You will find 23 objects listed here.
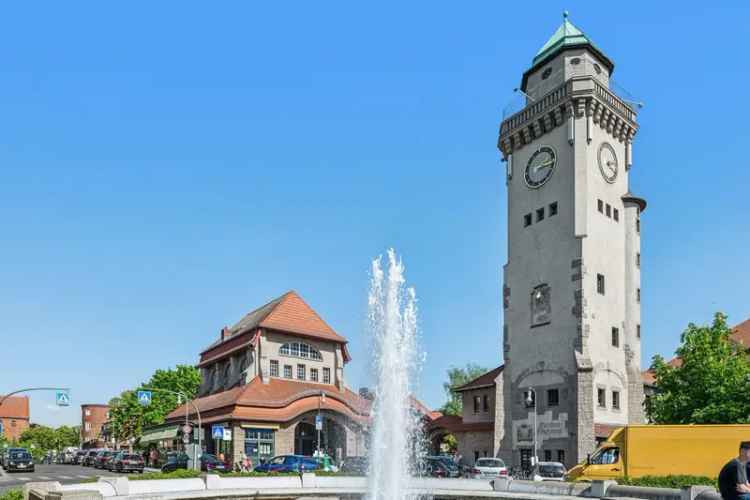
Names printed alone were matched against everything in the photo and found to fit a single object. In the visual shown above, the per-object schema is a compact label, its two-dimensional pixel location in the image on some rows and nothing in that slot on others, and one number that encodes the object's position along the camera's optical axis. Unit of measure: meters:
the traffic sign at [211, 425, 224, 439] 44.87
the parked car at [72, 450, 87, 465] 71.12
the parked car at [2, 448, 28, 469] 52.67
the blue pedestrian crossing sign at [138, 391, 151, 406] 44.73
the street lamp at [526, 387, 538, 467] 43.79
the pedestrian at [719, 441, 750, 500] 10.73
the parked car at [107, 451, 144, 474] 50.59
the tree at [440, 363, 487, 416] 101.44
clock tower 42.19
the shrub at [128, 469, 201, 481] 25.31
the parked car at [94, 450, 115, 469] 57.68
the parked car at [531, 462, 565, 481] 35.69
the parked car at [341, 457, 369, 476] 40.75
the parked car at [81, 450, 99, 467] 64.19
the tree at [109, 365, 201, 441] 80.25
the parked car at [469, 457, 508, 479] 35.44
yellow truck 25.95
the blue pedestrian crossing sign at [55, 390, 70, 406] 43.66
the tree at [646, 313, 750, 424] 37.06
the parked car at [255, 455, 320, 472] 36.62
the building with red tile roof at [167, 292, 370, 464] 48.78
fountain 20.33
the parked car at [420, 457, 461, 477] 34.91
